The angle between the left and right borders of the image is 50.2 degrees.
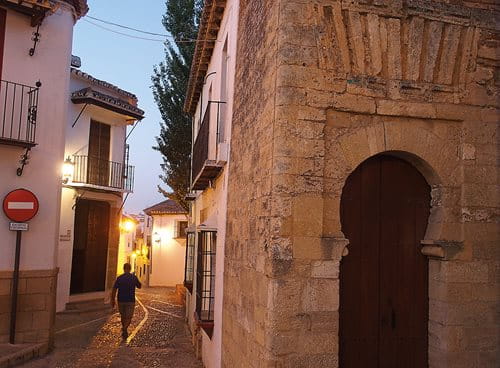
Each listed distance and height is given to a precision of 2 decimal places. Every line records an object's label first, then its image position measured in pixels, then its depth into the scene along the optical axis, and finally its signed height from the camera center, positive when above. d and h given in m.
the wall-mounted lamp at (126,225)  20.46 +0.25
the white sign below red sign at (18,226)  8.80 +0.02
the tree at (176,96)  17.98 +4.74
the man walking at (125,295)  10.87 -1.30
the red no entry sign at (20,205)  8.74 +0.37
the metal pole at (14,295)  8.77 -1.12
